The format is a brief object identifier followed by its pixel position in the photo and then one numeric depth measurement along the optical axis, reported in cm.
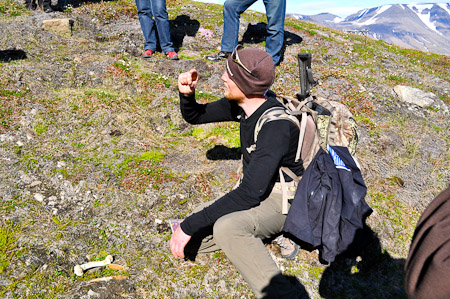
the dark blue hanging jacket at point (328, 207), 341
